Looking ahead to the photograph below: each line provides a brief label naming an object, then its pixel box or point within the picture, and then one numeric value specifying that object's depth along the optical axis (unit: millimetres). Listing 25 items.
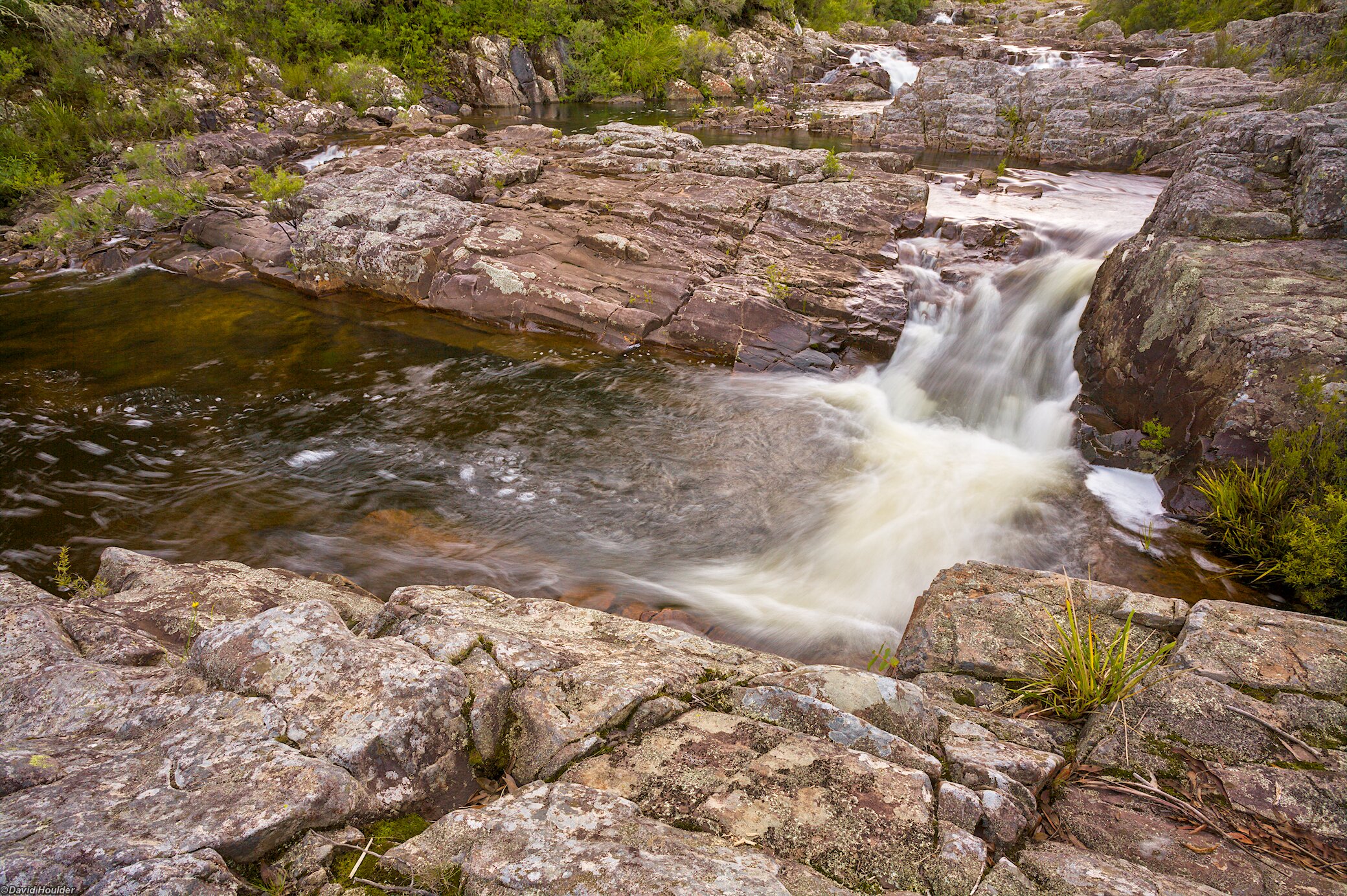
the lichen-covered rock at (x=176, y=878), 1766
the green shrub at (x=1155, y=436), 6750
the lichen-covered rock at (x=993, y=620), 3857
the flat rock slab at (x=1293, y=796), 2566
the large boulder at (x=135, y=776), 1862
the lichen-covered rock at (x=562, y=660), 2738
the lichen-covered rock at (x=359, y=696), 2482
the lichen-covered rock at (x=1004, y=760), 2746
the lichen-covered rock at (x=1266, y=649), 3299
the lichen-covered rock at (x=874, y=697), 2923
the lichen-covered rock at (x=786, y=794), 2256
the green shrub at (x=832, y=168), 13484
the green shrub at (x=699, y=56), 30656
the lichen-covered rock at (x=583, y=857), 2002
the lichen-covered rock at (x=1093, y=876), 2189
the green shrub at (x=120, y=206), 13102
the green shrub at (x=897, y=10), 49969
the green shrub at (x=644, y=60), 29953
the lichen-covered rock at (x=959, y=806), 2422
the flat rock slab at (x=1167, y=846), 2348
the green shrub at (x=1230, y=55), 18797
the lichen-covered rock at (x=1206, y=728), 2932
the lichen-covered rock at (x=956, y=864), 2160
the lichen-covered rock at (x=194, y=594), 3639
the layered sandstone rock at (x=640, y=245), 10055
